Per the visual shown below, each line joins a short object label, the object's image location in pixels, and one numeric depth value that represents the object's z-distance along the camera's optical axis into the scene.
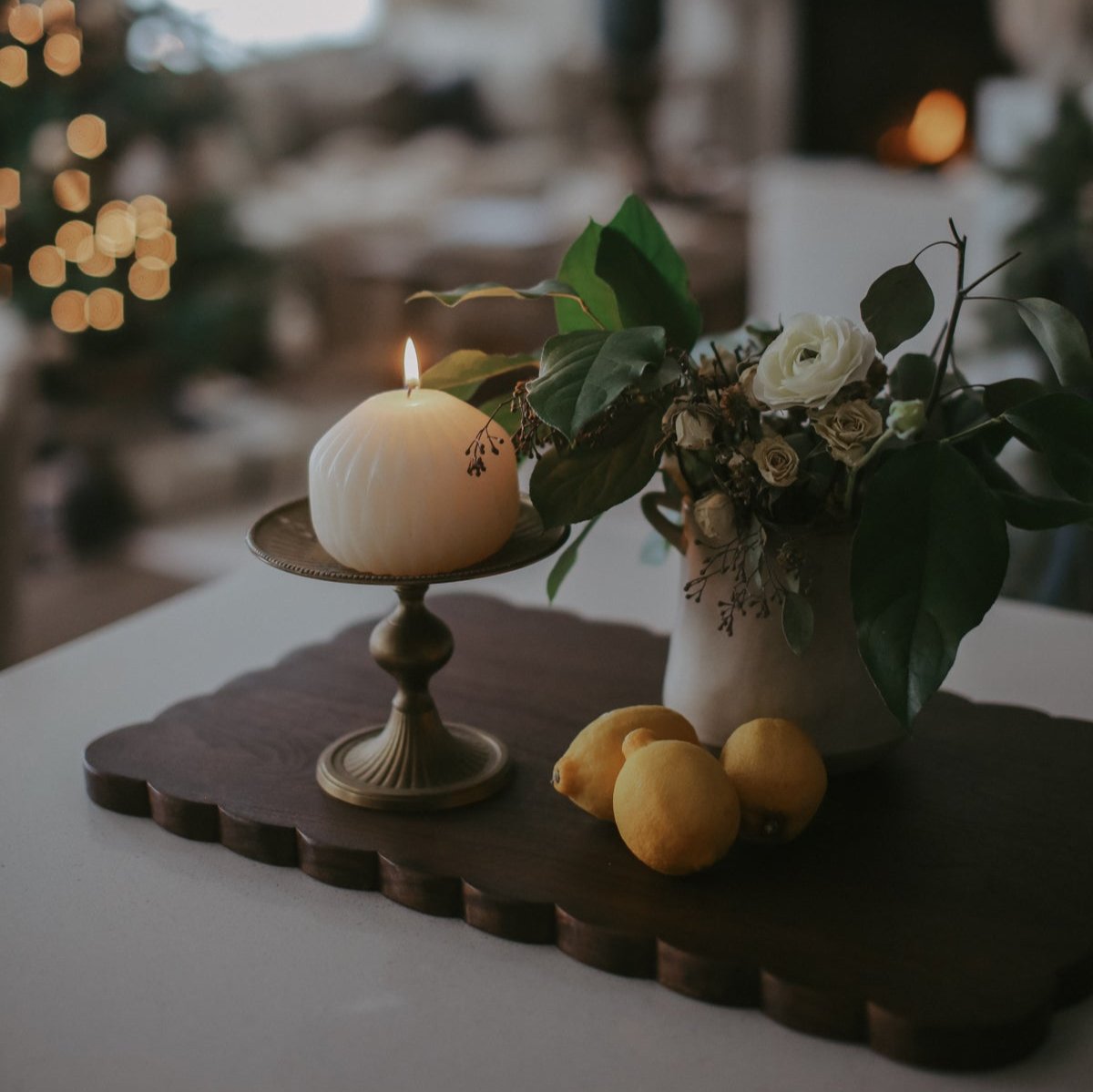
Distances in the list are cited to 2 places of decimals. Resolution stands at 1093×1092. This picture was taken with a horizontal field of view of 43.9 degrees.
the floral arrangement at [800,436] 0.64
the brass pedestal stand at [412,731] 0.77
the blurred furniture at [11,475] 1.52
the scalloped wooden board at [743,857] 0.62
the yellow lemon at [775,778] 0.70
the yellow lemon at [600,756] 0.72
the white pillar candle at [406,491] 0.71
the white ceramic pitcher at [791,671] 0.75
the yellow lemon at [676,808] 0.67
